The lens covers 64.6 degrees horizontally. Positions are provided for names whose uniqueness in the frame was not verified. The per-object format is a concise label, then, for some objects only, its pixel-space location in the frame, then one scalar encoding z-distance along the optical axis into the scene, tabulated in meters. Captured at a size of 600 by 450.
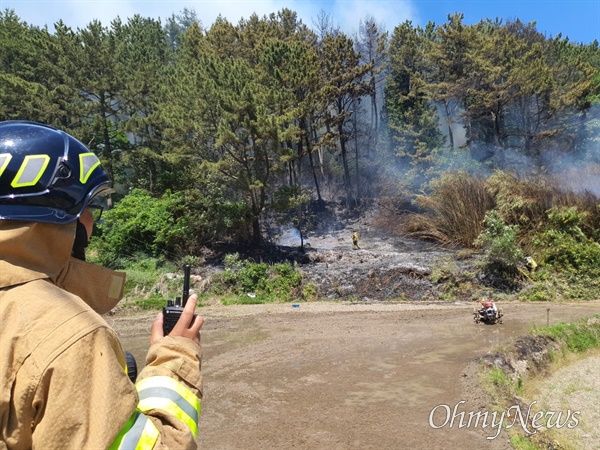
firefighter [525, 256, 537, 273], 15.19
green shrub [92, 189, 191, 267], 18.17
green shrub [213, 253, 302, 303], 15.66
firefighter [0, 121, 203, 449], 1.06
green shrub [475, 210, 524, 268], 14.77
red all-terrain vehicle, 11.20
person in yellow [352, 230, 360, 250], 21.92
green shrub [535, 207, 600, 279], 14.88
